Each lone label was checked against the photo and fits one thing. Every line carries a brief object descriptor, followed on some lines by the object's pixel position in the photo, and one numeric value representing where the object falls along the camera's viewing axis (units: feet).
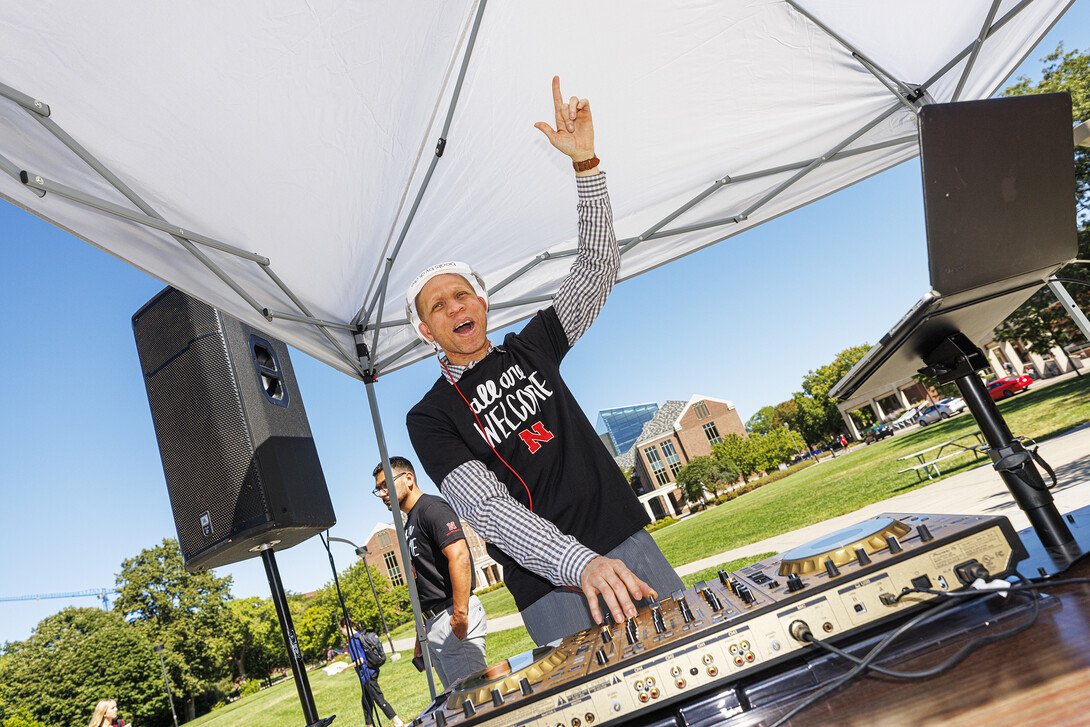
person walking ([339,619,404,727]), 16.17
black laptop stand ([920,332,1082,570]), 3.13
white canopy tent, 5.86
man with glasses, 12.25
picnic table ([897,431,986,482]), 42.81
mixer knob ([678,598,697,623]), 2.89
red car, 85.20
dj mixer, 2.47
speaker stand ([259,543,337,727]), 8.55
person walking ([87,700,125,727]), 26.81
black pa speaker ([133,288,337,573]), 8.68
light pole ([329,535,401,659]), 15.51
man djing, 5.37
